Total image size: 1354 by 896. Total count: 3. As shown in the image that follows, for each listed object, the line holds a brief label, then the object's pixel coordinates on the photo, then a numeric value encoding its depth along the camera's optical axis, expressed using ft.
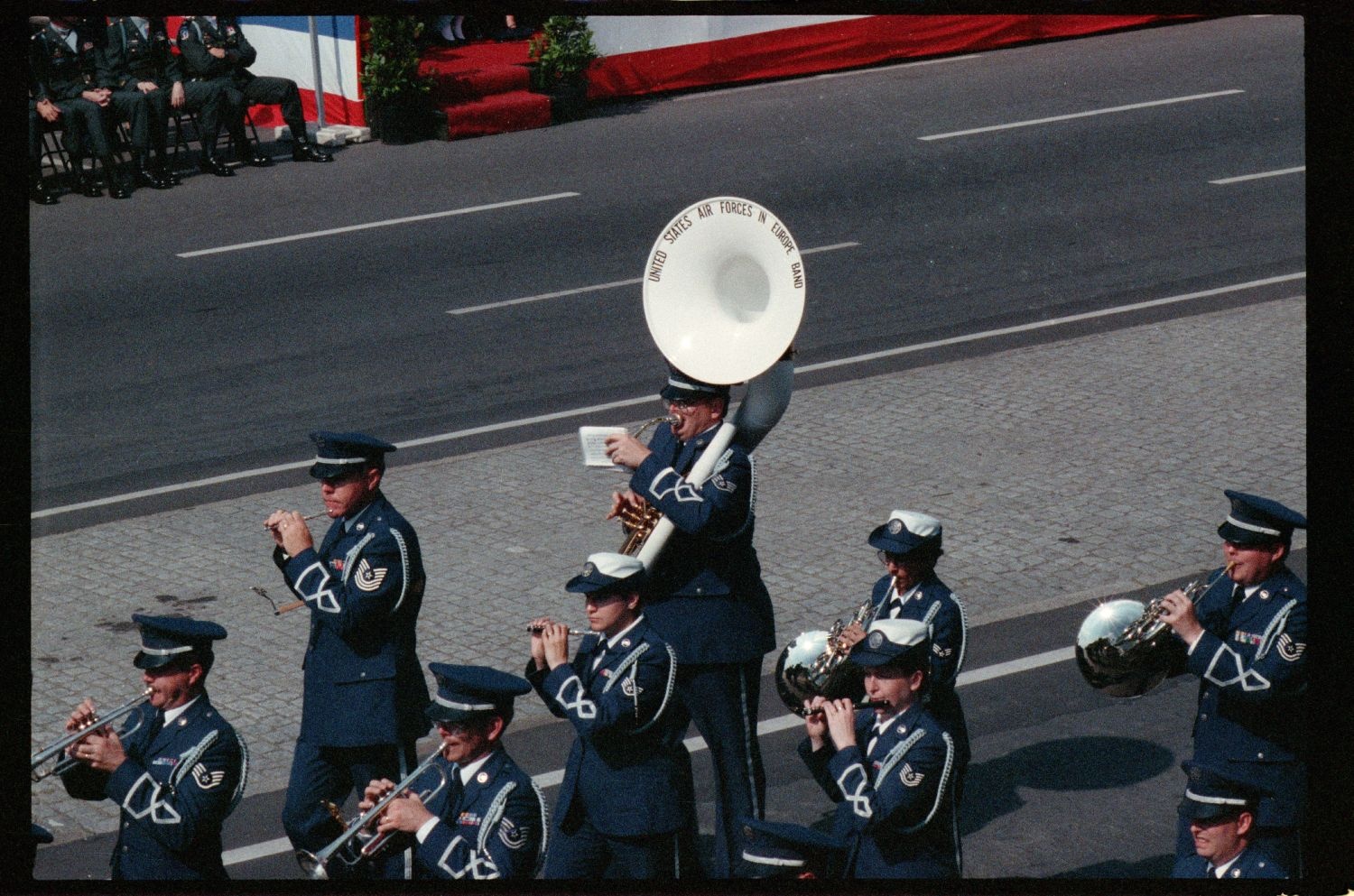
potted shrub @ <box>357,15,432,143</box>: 65.51
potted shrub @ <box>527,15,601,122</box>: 67.31
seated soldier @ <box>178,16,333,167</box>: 64.08
